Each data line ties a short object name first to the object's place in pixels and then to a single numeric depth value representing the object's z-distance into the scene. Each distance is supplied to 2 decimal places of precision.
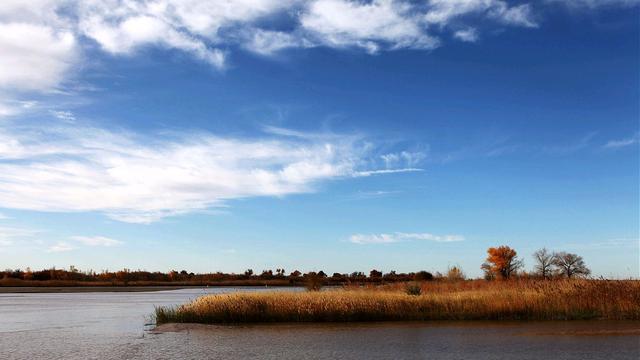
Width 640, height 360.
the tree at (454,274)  60.92
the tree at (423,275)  84.40
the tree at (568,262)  77.31
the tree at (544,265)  75.19
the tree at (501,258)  98.50
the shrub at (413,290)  36.61
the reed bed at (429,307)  29.84
